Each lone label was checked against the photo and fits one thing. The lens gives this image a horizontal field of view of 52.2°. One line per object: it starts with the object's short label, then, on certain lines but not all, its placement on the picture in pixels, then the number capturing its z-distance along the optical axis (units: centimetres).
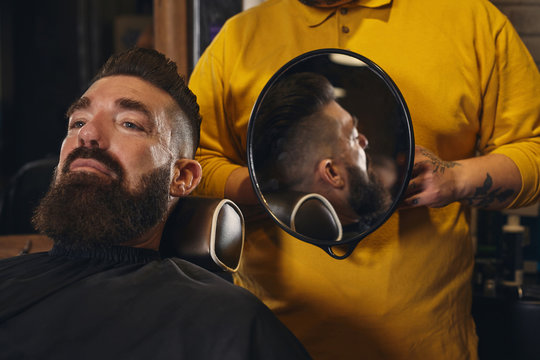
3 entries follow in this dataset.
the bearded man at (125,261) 118
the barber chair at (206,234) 141
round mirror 138
